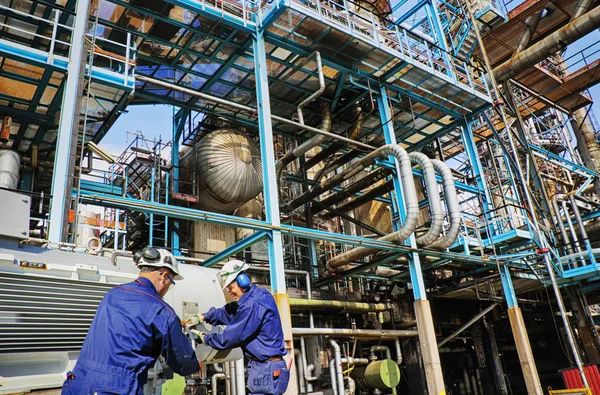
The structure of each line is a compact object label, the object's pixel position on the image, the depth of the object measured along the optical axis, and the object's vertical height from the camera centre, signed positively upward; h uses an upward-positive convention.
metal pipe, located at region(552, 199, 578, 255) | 18.76 +4.87
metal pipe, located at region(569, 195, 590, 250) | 19.02 +5.19
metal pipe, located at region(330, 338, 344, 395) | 12.30 +0.29
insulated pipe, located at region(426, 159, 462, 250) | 13.92 +4.28
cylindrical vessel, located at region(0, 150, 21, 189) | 9.79 +4.85
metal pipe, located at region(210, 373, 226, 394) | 11.02 +0.23
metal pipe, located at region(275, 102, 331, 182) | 14.26 +6.90
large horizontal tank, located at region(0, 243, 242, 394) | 4.52 +0.95
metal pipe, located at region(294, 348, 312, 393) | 13.13 +0.27
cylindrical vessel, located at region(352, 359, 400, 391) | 13.15 -0.09
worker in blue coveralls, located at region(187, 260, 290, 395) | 4.48 +0.51
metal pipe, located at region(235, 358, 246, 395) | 10.48 +0.19
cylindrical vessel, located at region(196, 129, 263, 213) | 14.86 +6.52
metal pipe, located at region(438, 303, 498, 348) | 15.45 +1.28
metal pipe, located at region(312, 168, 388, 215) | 15.81 +6.20
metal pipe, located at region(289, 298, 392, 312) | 13.59 +2.10
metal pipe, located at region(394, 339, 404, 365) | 15.16 +0.50
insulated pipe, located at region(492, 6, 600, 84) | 17.80 +11.68
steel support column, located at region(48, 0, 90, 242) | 7.48 +4.67
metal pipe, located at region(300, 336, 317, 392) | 13.02 +0.23
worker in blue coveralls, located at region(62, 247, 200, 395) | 3.14 +0.35
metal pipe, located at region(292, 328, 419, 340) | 11.67 +1.09
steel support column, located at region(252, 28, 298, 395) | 10.16 +4.36
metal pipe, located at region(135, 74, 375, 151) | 11.88 +7.12
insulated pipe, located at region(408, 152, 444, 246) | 13.56 +4.50
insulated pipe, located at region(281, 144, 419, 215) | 13.15 +5.94
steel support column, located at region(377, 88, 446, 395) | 12.43 +1.17
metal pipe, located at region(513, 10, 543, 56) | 19.92 +13.21
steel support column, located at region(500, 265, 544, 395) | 14.37 +0.62
